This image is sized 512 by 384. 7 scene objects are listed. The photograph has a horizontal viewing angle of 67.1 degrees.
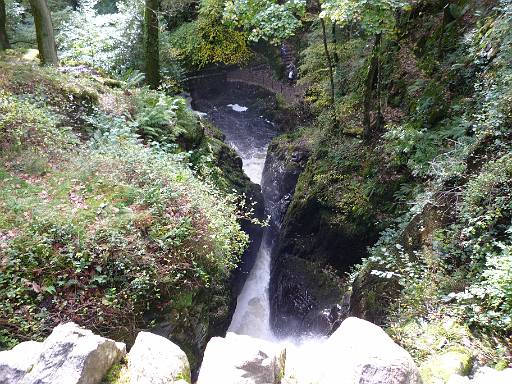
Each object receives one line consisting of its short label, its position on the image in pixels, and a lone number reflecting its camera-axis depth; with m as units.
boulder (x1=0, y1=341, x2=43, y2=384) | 3.20
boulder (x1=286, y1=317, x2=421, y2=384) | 3.11
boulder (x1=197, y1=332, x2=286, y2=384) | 3.36
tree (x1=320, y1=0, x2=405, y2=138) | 7.00
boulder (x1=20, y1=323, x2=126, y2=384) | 3.17
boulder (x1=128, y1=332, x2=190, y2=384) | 3.43
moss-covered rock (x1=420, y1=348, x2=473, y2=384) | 3.71
